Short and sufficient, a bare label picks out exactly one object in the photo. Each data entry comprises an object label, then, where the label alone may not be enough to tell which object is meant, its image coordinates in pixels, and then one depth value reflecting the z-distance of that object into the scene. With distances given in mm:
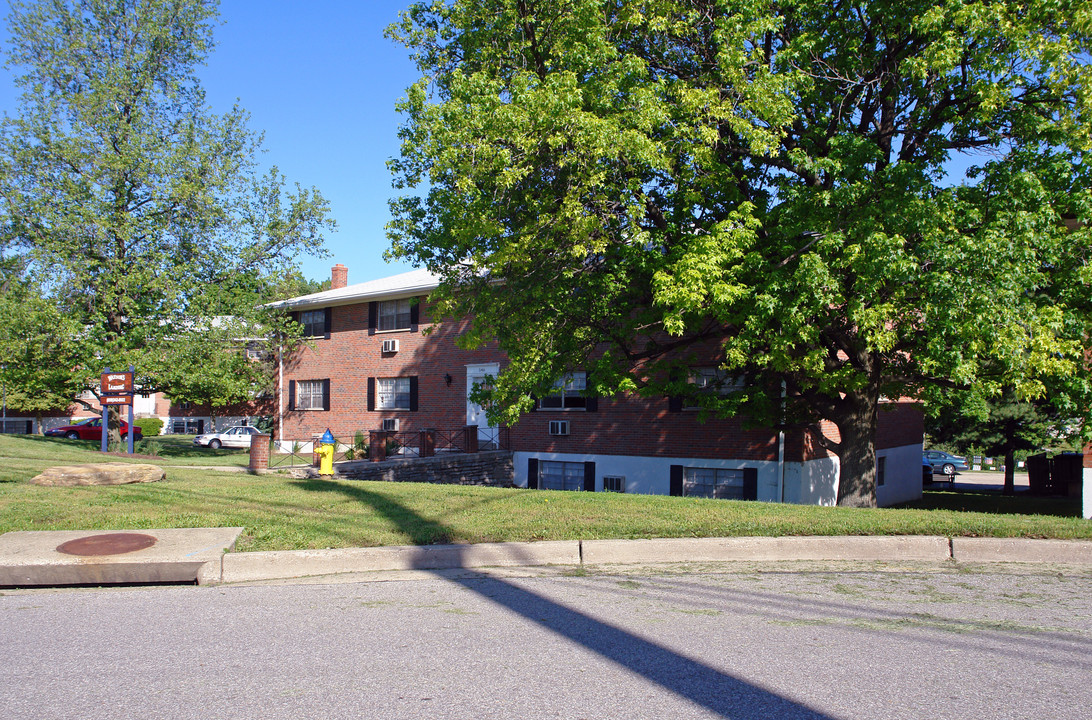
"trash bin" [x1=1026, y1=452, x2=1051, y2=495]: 26328
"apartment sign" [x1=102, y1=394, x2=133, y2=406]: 19577
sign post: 19547
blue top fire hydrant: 17641
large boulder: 11578
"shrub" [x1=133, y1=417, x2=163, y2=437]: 46625
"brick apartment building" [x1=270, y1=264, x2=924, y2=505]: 18719
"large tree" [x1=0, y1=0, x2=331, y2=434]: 23500
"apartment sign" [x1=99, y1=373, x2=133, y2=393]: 19516
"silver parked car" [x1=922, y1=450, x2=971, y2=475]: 36709
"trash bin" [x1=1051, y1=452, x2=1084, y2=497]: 23508
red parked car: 41656
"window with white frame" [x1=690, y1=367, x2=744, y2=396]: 16059
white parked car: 36688
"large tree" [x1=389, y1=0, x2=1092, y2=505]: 10484
